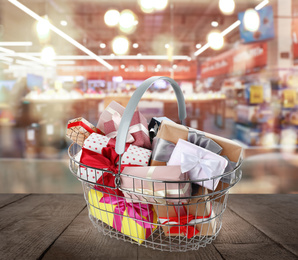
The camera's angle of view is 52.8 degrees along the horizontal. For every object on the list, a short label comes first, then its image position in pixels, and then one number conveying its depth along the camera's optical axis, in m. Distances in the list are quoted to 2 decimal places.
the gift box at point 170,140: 0.72
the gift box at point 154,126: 0.91
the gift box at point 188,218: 0.69
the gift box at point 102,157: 0.72
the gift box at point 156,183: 0.65
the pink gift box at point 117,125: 0.82
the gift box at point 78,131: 0.85
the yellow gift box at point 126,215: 0.71
